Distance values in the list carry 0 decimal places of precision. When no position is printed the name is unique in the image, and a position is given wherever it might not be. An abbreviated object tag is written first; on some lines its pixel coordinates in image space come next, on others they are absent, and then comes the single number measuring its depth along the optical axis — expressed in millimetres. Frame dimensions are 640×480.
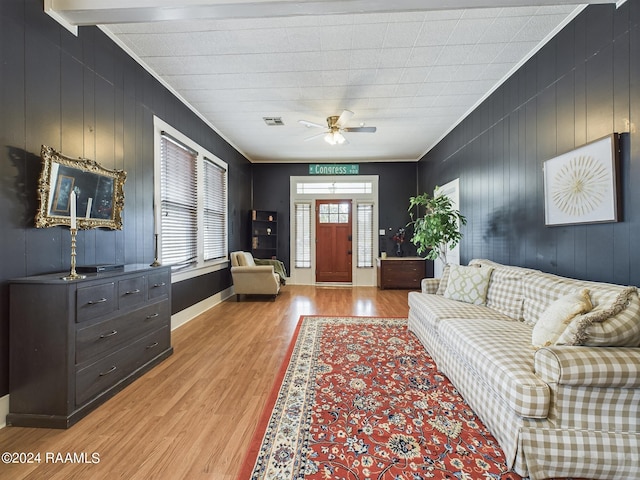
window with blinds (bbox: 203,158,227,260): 4664
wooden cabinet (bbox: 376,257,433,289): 6324
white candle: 1943
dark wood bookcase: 6641
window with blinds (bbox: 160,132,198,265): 3494
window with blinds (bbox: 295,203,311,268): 7051
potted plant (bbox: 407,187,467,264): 3883
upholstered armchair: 5055
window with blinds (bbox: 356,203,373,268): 6984
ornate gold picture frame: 1953
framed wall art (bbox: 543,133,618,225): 1992
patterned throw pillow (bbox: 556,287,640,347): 1433
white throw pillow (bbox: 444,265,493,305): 2953
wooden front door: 7047
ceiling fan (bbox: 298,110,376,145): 4230
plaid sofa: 1346
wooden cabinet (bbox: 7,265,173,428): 1742
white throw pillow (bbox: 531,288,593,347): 1642
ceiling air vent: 4422
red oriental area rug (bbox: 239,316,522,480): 1428
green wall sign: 6918
